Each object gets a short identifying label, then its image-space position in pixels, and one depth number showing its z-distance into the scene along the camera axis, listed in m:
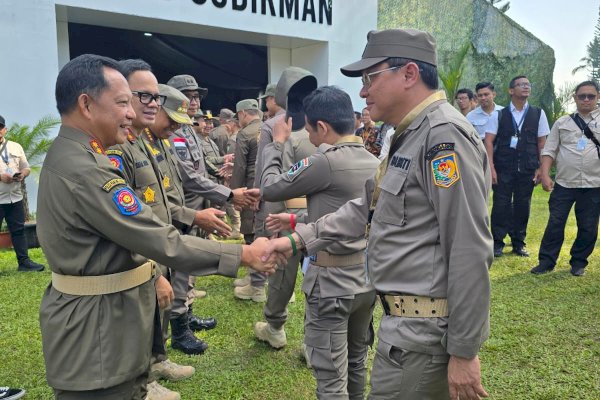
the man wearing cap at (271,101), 5.06
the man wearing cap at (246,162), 5.79
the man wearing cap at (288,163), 3.79
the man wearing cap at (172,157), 3.30
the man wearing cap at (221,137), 9.72
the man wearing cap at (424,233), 1.62
